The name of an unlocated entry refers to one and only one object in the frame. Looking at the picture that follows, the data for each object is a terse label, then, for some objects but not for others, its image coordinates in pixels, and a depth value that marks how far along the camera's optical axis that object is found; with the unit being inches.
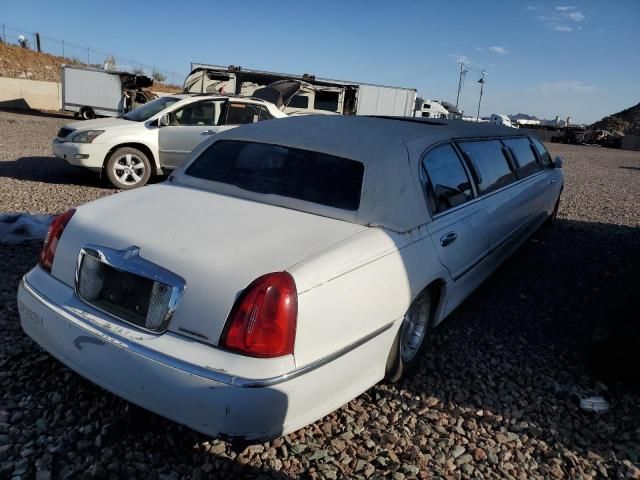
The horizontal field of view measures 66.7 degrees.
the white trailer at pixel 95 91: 858.8
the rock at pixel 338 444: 91.6
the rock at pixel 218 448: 87.5
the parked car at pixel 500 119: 1941.1
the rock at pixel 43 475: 78.5
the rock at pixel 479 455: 93.2
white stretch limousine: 74.1
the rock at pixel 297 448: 89.8
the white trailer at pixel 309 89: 709.9
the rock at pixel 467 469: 89.4
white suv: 290.2
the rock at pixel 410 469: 87.5
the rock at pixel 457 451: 93.7
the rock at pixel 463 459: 91.8
